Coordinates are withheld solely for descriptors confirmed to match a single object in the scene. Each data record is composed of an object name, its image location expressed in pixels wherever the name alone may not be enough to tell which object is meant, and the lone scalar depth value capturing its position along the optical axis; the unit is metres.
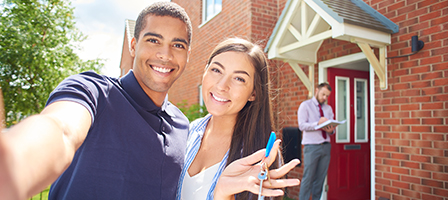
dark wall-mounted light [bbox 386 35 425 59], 3.42
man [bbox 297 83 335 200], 4.46
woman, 1.66
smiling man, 0.62
